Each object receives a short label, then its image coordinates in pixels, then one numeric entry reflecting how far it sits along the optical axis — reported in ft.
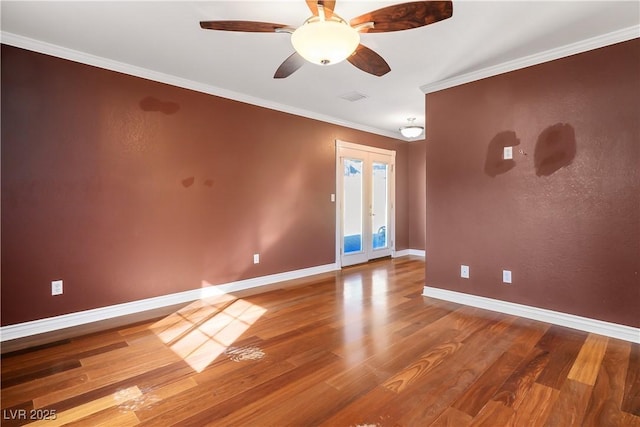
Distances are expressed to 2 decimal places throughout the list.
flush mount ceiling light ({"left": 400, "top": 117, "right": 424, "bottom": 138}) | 16.55
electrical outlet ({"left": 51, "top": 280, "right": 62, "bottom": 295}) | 9.43
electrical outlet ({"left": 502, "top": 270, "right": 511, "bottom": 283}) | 10.73
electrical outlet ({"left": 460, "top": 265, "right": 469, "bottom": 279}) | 11.69
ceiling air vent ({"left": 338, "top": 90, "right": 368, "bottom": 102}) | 13.26
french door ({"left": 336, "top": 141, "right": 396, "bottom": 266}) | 18.03
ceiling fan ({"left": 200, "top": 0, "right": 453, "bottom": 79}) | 5.82
